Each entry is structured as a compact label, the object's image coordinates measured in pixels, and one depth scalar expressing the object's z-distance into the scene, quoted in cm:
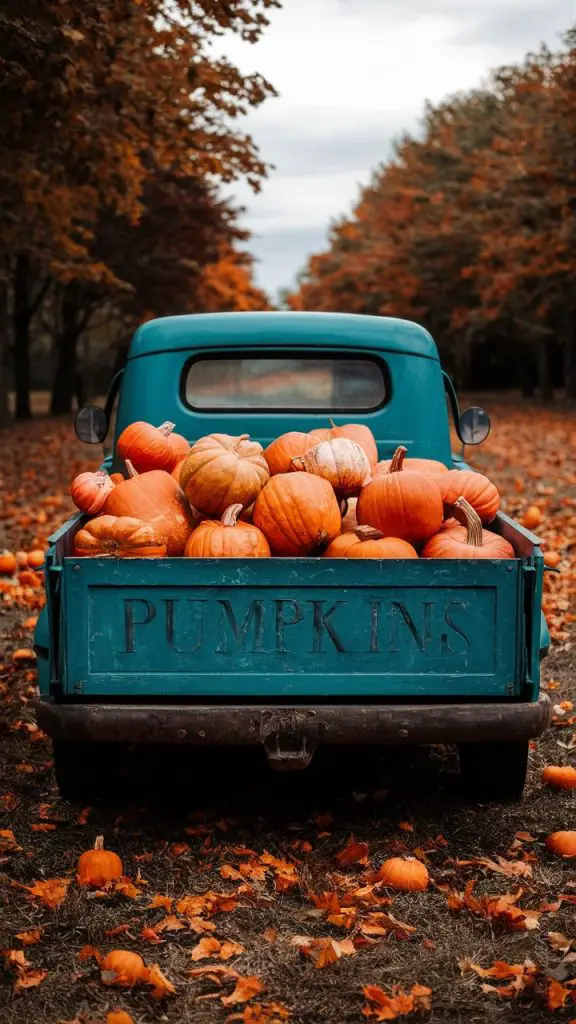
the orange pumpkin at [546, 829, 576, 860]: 429
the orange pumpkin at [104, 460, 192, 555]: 457
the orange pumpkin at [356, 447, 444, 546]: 451
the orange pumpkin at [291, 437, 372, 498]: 467
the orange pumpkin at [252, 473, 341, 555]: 441
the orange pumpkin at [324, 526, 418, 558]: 437
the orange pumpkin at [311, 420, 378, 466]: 522
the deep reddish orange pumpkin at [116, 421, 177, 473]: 517
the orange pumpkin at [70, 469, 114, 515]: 475
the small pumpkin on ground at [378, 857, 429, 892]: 401
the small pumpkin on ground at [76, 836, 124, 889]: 404
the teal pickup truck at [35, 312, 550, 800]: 404
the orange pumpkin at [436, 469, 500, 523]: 477
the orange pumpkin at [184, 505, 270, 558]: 431
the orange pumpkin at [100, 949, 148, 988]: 339
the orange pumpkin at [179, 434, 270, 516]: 454
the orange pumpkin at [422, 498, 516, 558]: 445
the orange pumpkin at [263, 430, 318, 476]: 502
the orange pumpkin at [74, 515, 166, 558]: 437
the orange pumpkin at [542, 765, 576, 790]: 498
